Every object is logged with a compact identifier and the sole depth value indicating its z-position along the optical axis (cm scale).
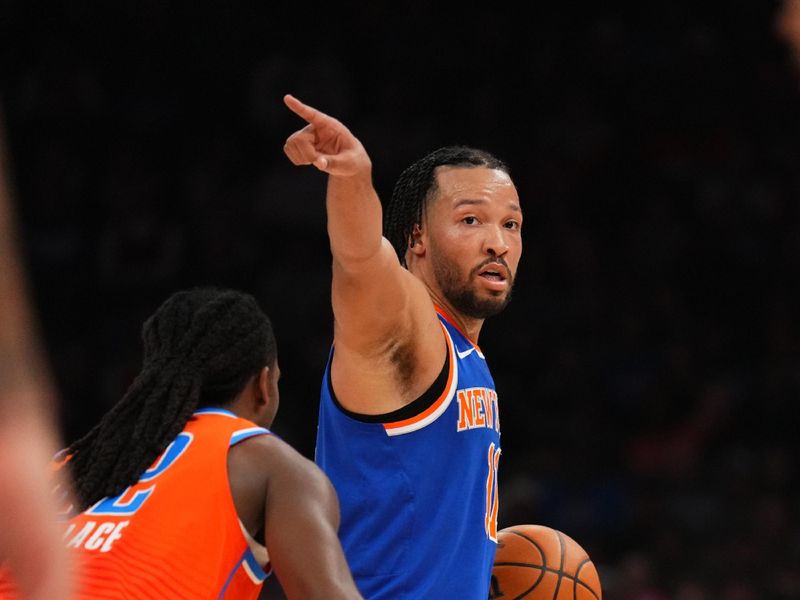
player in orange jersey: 586
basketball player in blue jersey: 661
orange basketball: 805
